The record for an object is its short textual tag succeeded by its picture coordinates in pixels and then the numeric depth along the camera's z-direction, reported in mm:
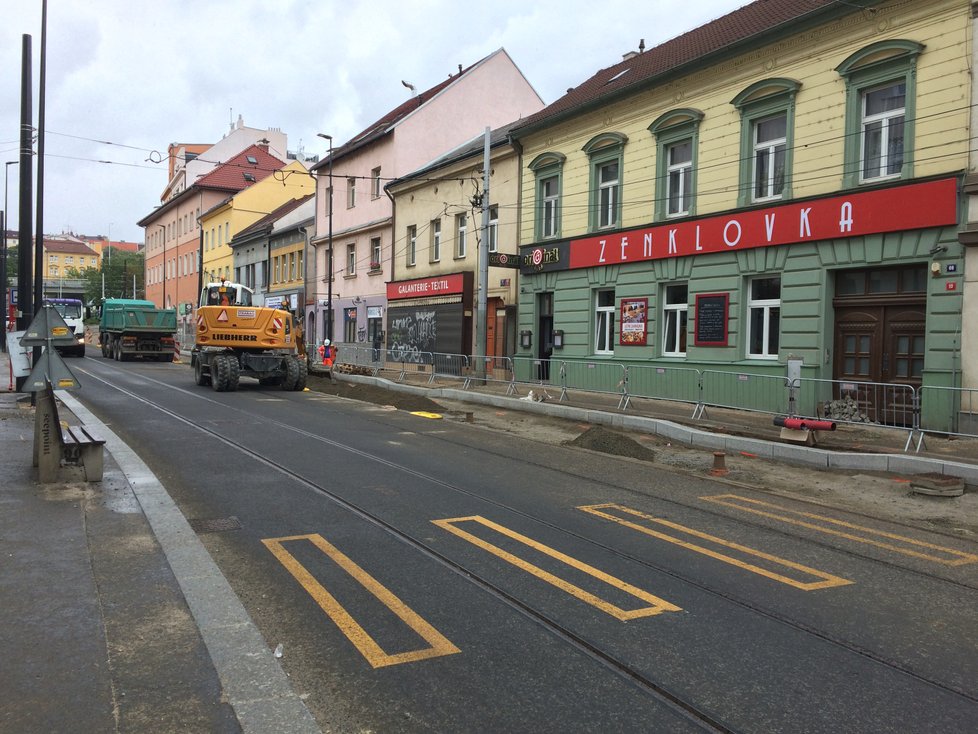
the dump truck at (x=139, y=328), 35500
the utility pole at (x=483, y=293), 21625
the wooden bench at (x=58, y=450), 8133
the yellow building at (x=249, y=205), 54656
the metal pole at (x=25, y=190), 13312
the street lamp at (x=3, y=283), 34262
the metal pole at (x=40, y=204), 14914
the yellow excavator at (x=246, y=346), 21172
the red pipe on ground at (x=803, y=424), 11777
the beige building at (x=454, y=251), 25703
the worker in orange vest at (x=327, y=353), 27562
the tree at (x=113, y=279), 108312
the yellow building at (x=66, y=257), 152125
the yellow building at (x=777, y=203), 13555
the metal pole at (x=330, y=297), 34906
